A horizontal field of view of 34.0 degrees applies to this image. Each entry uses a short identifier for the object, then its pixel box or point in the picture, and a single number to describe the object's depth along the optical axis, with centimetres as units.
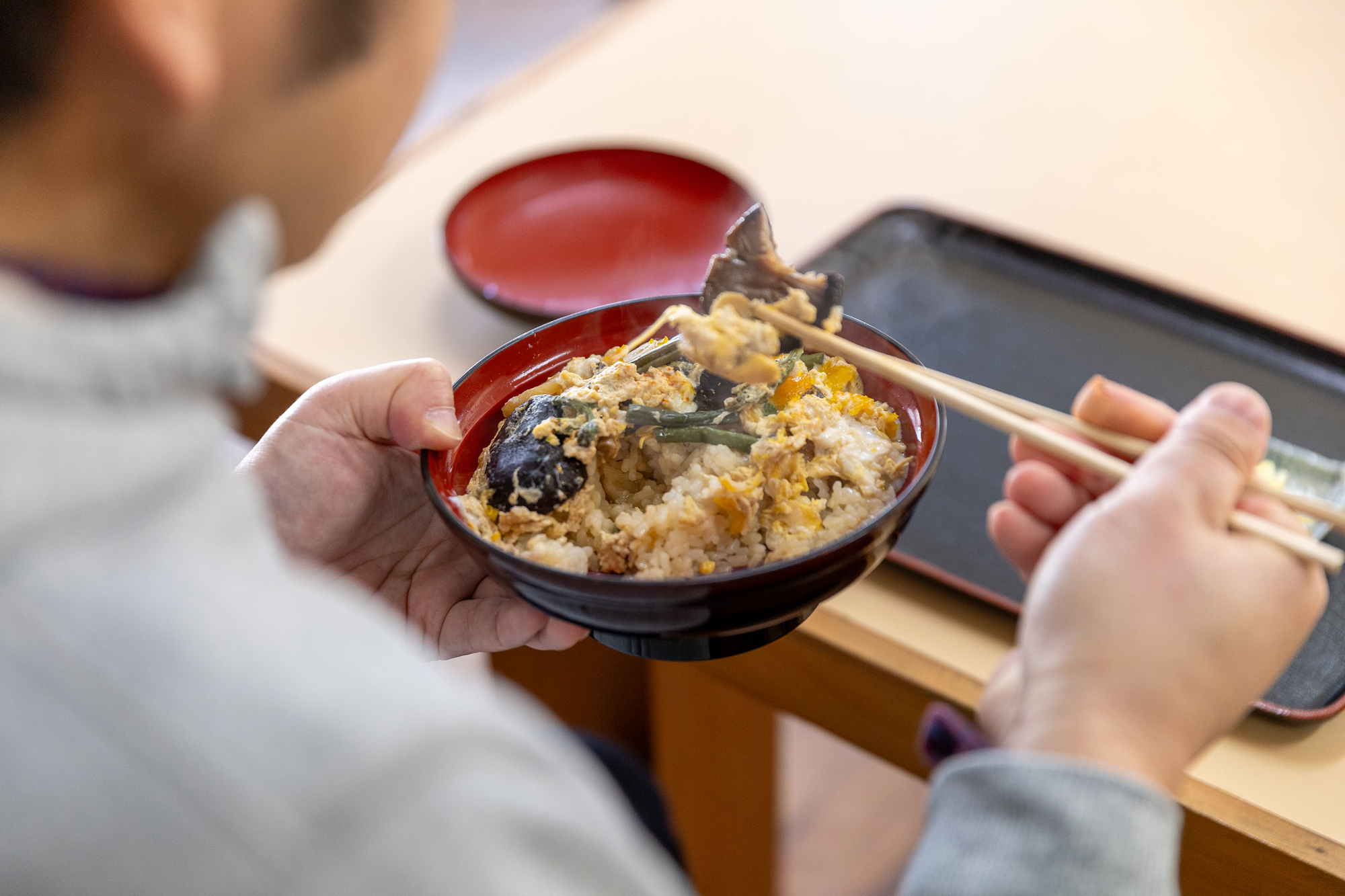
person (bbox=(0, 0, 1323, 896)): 49
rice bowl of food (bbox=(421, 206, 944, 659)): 59
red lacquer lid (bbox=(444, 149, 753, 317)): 86
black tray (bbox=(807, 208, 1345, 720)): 73
